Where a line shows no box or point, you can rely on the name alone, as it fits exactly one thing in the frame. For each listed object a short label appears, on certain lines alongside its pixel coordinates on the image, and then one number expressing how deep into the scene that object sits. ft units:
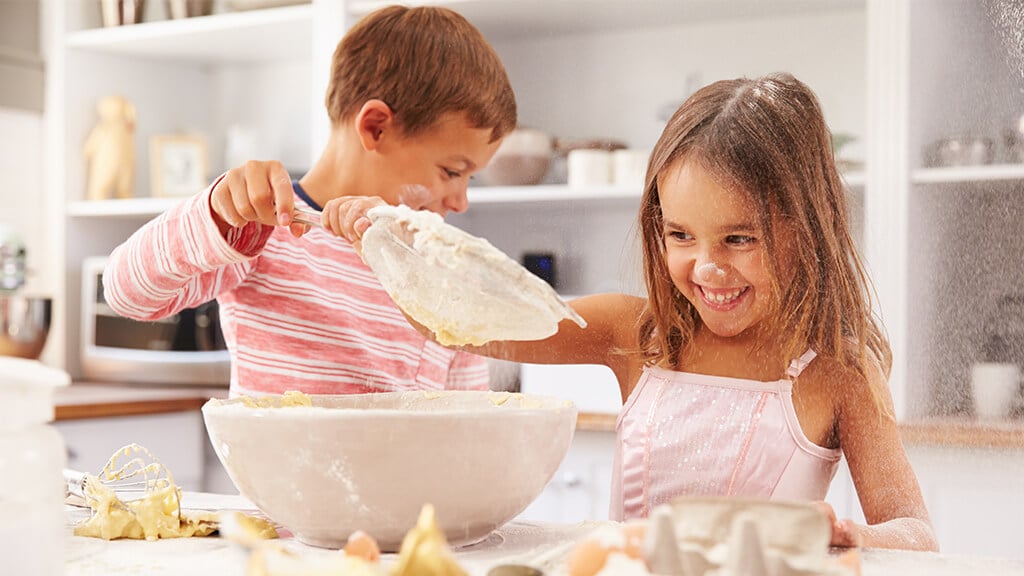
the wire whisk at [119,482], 2.09
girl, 2.57
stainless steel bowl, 6.15
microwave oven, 6.34
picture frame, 6.91
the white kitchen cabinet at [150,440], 5.47
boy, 3.27
